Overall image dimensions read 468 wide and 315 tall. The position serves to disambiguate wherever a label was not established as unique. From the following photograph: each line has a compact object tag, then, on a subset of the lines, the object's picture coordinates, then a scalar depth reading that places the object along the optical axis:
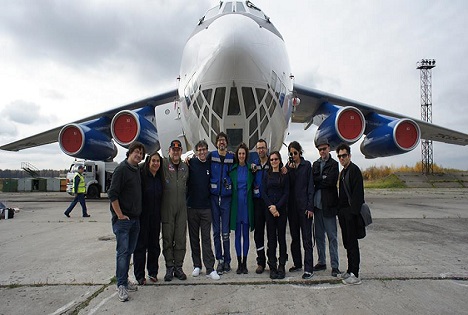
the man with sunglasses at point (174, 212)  3.49
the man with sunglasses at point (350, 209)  3.24
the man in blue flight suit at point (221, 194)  3.74
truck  15.69
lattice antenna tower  33.19
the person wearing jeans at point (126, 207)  2.96
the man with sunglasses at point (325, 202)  3.63
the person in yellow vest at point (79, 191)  8.45
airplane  5.29
